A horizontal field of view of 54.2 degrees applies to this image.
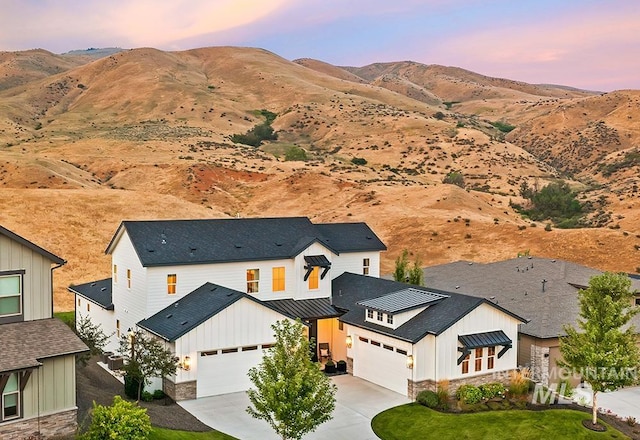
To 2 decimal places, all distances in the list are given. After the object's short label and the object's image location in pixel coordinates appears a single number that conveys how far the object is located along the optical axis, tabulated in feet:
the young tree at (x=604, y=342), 76.74
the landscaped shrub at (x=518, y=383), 89.86
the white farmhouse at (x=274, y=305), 87.04
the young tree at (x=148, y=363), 80.74
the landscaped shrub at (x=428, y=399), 84.38
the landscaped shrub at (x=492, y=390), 87.71
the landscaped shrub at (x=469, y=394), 85.40
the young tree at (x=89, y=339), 87.92
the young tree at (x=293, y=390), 63.87
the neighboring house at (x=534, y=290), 96.84
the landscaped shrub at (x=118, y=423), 57.06
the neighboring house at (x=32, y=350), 59.57
